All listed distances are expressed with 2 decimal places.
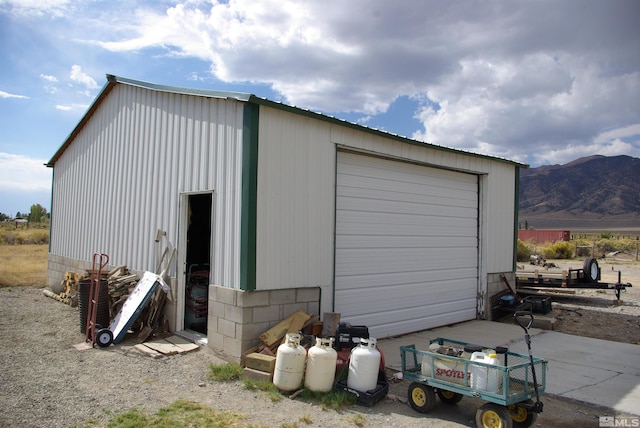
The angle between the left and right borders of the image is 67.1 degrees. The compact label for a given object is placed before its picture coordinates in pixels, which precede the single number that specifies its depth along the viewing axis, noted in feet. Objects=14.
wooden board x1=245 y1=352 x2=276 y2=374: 19.75
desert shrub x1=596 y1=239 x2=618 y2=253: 123.95
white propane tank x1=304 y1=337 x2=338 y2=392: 18.56
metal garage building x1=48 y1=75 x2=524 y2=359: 22.45
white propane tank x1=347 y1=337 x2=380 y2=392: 18.22
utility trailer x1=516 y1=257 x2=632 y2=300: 43.14
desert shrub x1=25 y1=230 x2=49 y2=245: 109.87
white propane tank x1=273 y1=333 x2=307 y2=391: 18.69
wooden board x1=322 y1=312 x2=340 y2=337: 22.15
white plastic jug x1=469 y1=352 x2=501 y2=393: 15.52
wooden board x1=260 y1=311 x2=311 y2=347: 21.20
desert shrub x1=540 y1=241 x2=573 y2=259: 102.83
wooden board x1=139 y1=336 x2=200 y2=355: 23.63
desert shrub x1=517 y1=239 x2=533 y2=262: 91.44
